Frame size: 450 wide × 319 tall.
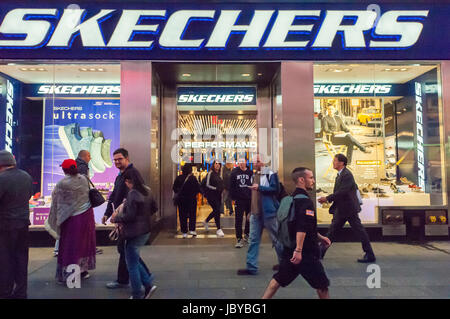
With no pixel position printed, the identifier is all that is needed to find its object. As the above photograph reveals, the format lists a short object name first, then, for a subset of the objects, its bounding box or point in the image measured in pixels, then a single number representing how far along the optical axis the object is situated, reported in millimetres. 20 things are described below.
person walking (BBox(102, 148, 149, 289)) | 5049
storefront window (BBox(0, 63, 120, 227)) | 9000
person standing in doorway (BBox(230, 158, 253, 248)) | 7473
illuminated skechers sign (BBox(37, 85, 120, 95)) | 9250
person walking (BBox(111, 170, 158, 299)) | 4223
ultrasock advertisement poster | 9188
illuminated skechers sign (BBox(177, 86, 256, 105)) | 10008
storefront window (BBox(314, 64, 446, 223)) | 8742
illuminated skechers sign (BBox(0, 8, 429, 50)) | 8102
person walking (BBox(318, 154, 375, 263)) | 6406
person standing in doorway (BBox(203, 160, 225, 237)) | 8977
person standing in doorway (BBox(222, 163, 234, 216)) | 9836
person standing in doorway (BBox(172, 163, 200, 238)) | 8578
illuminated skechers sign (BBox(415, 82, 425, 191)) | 9102
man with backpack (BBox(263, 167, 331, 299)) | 3576
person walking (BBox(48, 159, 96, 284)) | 5277
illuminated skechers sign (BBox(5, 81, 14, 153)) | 8883
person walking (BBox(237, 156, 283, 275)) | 5668
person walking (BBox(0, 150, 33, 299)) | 4453
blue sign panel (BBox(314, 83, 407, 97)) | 9703
